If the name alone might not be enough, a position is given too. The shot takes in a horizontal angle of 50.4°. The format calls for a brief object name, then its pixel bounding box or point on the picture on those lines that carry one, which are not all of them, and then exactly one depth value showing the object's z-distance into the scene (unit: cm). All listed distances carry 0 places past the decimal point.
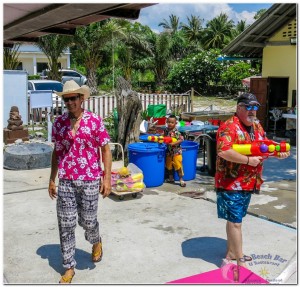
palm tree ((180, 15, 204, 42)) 4098
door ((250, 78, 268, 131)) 1041
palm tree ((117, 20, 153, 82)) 2423
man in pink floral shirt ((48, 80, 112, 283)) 277
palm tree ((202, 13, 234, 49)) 3740
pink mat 256
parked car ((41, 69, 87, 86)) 2237
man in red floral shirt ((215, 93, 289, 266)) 279
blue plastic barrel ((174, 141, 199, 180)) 557
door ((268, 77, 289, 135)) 1054
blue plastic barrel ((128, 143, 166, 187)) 517
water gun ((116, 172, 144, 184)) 469
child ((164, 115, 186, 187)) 533
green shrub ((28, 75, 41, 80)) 2274
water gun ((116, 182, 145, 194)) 467
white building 2633
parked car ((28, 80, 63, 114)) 1338
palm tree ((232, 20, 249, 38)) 4178
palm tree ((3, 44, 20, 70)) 1472
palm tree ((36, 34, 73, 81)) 2049
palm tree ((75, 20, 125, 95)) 1953
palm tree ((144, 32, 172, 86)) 2442
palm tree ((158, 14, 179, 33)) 4446
